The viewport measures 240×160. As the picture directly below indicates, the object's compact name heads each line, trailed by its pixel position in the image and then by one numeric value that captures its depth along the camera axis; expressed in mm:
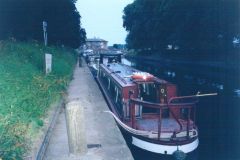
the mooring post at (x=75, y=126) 5969
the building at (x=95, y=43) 122212
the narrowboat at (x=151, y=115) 7938
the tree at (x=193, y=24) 30781
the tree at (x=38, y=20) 21422
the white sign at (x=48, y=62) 13447
